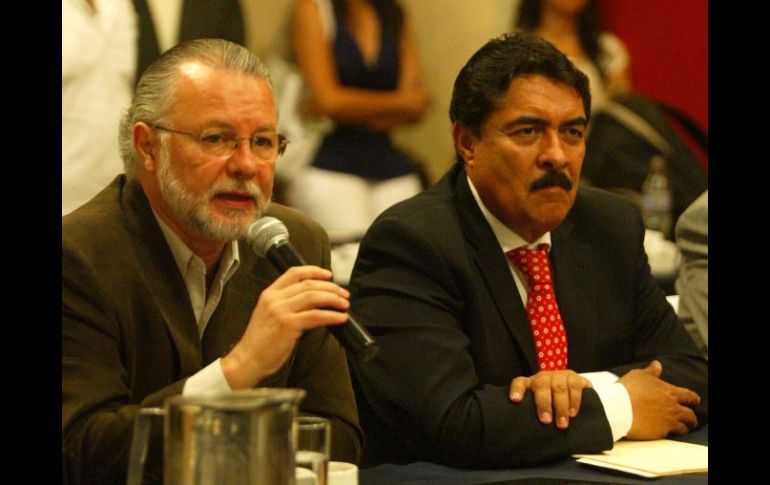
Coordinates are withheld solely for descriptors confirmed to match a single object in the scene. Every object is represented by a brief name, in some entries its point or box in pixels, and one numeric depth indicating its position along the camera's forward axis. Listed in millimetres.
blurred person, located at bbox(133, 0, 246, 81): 6863
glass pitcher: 2271
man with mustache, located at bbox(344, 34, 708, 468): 3746
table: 3219
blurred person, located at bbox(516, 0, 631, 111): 9875
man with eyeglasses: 3191
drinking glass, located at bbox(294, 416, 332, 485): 2500
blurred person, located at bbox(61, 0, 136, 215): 6574
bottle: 9070
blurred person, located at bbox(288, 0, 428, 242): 8437
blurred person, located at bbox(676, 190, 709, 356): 5012
